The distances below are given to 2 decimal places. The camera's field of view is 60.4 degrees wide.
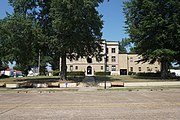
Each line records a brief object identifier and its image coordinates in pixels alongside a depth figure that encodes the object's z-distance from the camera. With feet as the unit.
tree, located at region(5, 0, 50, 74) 69.31
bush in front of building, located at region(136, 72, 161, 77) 116.91
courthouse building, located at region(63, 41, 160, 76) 164.13
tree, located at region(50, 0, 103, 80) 65.89
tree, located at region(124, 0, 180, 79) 82.27
